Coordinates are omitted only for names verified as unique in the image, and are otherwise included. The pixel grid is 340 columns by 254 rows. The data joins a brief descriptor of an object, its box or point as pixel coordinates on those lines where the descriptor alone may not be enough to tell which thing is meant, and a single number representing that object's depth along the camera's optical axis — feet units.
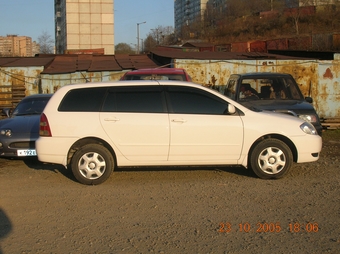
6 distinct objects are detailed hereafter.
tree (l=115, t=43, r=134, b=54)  261.22
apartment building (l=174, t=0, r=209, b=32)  429.79
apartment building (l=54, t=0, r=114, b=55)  219.41
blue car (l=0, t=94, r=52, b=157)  27.58
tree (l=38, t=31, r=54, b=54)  217.36
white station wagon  22.31
